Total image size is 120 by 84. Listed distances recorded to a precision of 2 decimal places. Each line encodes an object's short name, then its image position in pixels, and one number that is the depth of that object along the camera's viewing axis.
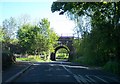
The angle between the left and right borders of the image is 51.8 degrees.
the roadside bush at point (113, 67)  12.78
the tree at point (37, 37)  34.43
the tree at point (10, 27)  30.36
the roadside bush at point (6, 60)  11.43
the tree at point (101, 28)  10.99
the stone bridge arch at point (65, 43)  41.42
